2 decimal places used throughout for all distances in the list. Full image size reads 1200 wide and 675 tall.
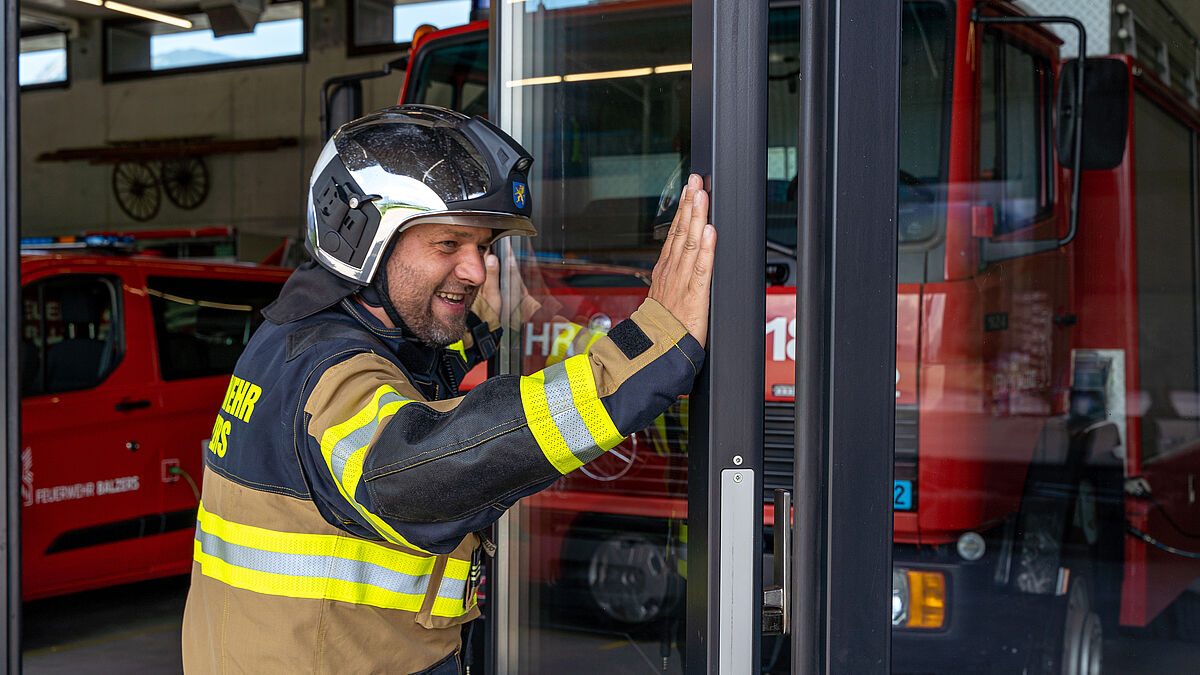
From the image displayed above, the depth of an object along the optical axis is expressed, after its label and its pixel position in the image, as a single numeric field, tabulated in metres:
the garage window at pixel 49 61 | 13.55
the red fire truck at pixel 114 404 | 4.73
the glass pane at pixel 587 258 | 1.82
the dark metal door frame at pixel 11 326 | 1.60
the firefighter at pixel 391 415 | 1.24
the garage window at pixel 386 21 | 11.05
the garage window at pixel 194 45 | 12.25
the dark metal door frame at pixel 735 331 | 1.14
